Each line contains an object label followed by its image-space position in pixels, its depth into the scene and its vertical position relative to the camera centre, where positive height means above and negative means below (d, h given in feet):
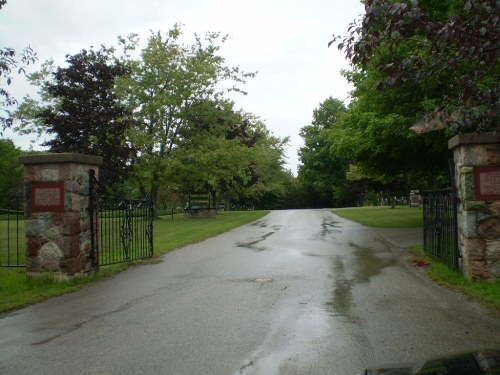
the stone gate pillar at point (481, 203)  25.46 -0.27
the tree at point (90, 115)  64.39 +13.86
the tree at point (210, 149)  96.48 +12.75
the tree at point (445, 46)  14.82 +5.29
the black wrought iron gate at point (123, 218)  30.68 -0.47
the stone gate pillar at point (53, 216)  28.22 -0.12
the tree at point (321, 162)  215.72 +19.53
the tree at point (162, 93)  95.04 +24.86
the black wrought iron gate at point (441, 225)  29.02 -1.78
